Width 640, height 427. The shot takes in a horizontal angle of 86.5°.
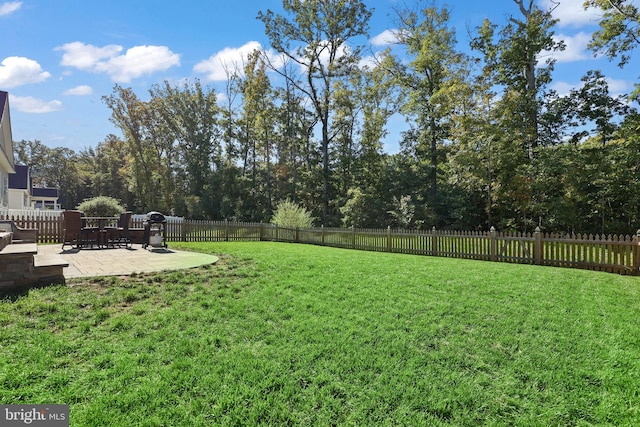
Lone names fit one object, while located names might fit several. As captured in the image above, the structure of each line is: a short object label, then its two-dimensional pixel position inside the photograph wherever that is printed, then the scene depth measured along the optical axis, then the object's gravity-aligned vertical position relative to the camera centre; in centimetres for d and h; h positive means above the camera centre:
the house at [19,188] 2558 +216
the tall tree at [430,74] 2117 +921
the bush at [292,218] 1828 -17
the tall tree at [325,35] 2561 +1385
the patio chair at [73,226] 890 -26
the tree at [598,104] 1631 +534
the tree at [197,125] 3400 +919
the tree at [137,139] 3512 +854
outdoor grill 925 -49
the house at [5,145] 1608 +391
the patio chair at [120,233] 943 -48
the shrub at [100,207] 2167 +56
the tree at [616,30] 1434 +799
